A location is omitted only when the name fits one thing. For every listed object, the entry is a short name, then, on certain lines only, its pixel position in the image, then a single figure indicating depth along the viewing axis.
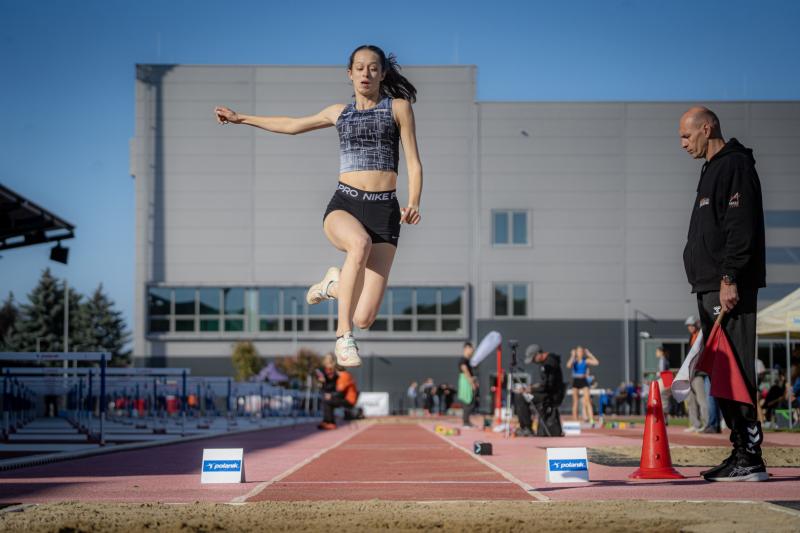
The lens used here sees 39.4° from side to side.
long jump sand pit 6.25
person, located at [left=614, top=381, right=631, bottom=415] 59.19
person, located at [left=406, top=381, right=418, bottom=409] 64.80
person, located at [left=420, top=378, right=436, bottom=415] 59.72
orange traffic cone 9.83
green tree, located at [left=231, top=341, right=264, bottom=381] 63.91
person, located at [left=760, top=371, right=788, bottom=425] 25.39
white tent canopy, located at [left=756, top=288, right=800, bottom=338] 23.16
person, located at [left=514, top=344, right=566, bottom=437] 21.28
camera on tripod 22.08
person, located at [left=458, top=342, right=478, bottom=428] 26.47
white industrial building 64.38
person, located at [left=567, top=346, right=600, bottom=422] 27.50
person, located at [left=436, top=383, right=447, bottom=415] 59.39
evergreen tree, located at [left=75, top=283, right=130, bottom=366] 90.25
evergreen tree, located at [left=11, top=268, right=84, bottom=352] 86.31
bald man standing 8.88
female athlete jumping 6.84
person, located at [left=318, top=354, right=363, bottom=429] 27.75
